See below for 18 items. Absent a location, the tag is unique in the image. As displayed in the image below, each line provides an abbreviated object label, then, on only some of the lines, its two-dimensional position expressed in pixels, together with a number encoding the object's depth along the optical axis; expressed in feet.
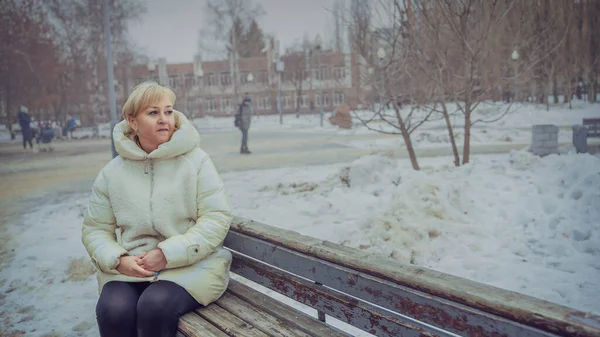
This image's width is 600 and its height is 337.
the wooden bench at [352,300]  4.51
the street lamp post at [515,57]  25.19
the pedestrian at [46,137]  67.87
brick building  188.75
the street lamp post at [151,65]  93.49
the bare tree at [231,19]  135.85
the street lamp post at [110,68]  34.17
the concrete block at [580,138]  28.55
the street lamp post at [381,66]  25.48
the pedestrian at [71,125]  85.04
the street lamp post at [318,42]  70.44
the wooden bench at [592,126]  26.84
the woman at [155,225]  7.23
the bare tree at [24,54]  52.60
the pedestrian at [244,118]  47.50
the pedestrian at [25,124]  60.78
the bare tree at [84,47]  85.76
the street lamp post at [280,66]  102.31
